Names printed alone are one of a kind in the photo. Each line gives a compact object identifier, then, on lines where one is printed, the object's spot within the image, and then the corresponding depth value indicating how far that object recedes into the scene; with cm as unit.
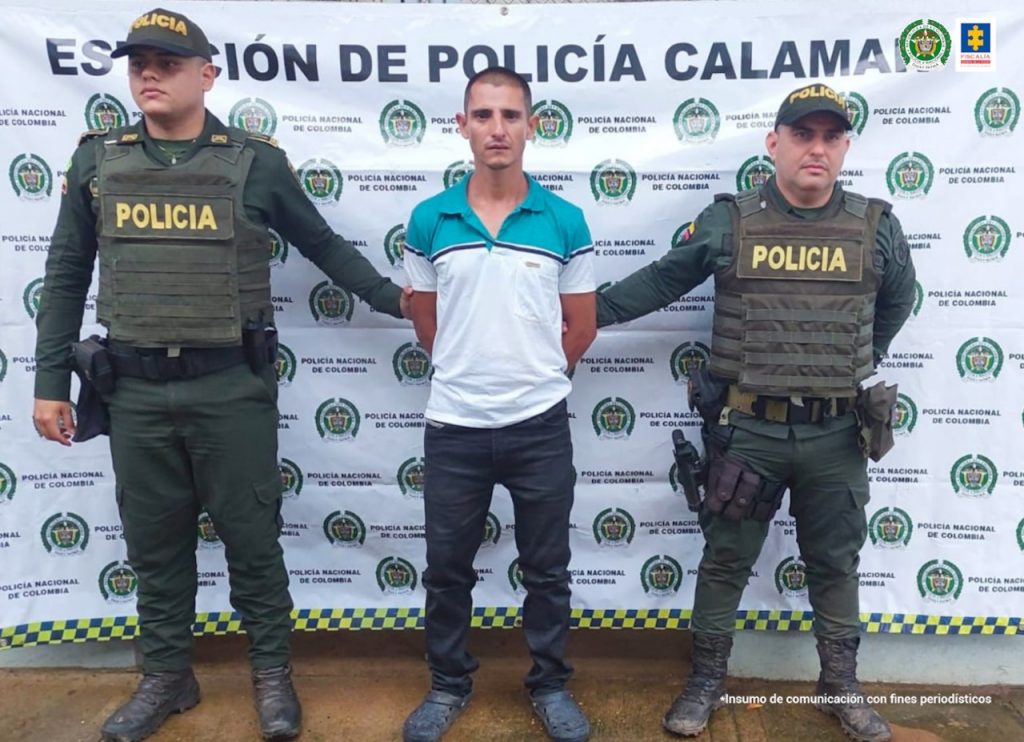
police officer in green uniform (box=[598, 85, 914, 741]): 259
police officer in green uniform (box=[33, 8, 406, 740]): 251
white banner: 291
